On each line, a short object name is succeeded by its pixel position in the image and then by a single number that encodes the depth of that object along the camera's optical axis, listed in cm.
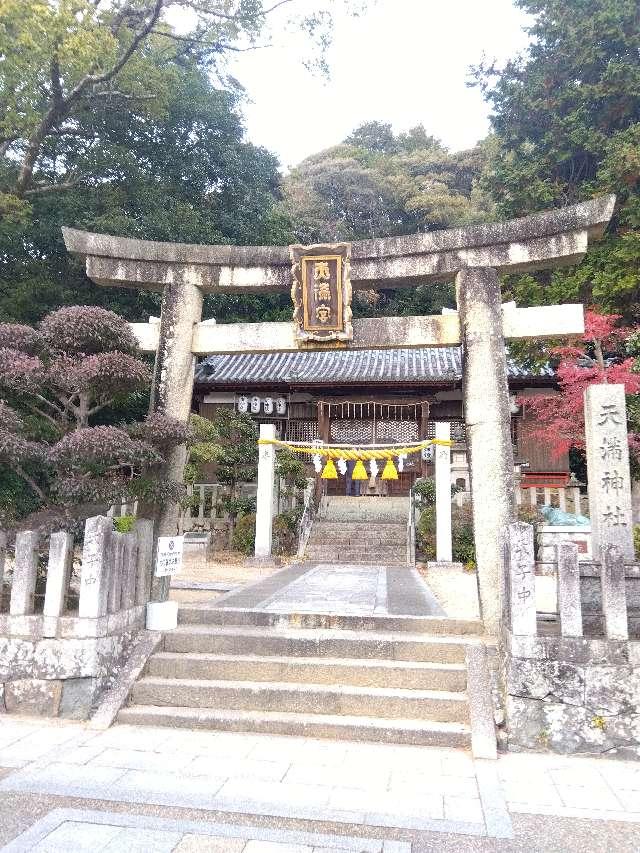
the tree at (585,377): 1355
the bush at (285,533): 1564
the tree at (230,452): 1627
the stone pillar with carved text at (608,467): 673
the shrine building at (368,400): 1992
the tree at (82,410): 608
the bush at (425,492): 1652
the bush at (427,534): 1520
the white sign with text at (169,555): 637
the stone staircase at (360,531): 1538
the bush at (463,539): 1487
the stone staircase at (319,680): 523
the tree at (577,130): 1639
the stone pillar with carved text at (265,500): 1449
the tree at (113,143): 1412
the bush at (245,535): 1557
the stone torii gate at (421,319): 695
